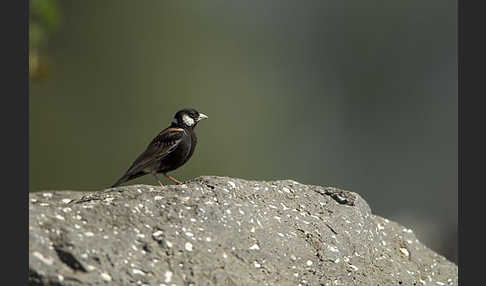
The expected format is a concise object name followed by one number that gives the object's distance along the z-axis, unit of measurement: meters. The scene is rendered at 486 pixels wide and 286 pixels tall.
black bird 12.21
